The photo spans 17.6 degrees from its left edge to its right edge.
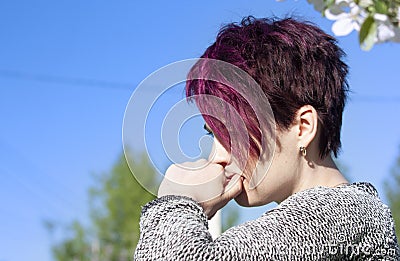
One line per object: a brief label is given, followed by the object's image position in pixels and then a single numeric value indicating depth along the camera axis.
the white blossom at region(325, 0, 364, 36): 1.33
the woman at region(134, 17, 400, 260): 1.71
